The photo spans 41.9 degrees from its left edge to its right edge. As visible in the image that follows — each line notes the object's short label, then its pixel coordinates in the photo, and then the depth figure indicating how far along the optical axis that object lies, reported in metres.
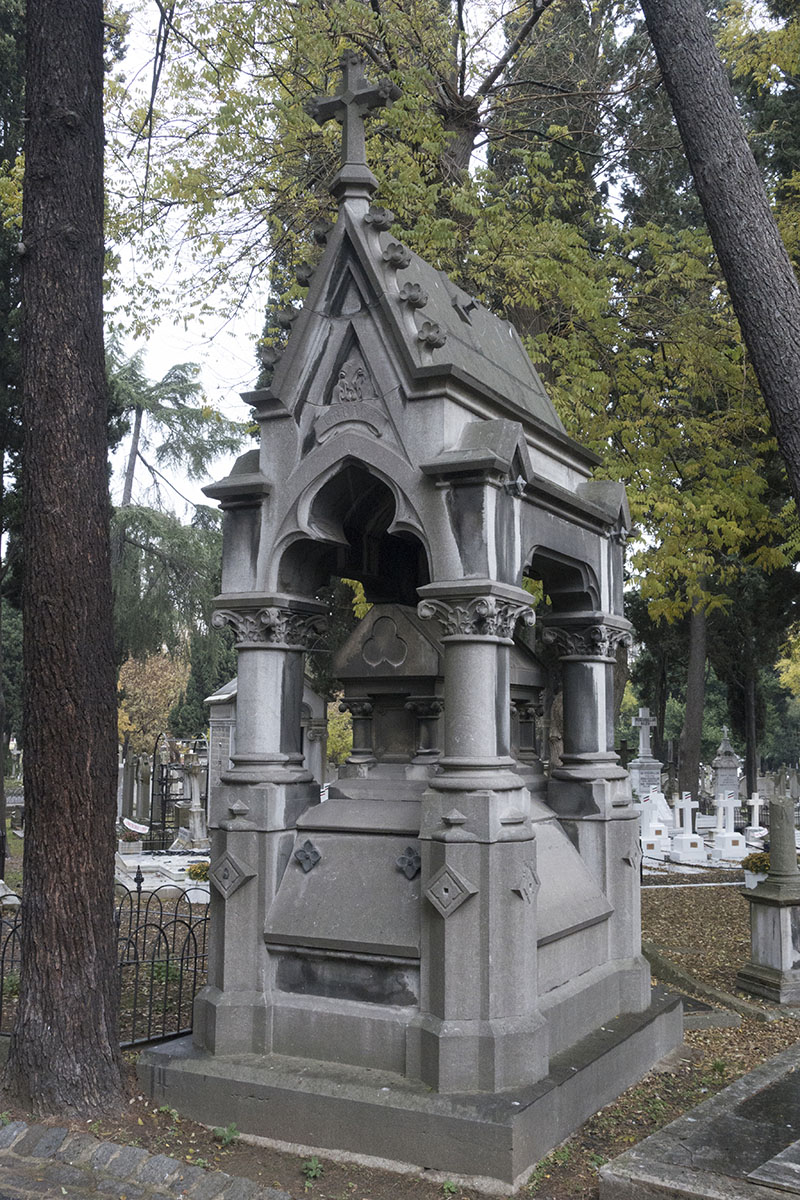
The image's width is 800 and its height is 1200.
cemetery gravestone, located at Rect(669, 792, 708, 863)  18.52
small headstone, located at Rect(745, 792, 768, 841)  21.64
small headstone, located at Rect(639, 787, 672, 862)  19.12
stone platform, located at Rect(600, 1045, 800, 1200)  3.81
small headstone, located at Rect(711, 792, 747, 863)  18.72
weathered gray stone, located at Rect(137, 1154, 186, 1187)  4.38
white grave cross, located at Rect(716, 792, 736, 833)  20.59
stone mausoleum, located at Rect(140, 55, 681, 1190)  4.85
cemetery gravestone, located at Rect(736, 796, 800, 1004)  8.36
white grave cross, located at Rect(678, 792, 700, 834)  20.97
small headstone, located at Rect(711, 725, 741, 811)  29.44
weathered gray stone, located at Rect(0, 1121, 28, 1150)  4.73
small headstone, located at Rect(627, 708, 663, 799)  27.02
